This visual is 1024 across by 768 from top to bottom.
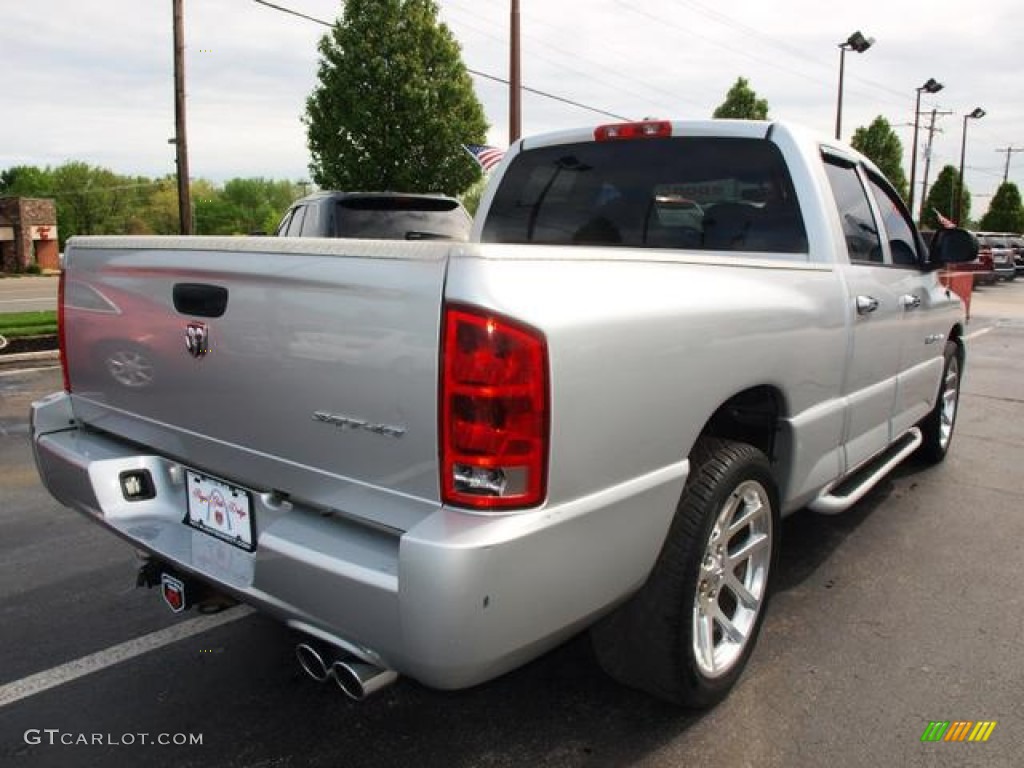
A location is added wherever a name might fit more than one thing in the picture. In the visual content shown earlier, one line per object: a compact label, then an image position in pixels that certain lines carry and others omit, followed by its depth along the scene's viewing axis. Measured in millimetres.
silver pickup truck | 1821
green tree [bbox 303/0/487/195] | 19219
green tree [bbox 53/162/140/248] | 85250
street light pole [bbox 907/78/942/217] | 43750
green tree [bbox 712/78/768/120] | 32656
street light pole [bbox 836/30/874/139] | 31953
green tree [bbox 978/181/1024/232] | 62969
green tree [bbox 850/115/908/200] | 47272
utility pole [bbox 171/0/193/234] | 18719
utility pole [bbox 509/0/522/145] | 17219
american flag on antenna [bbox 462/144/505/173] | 16605
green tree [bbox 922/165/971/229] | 62875
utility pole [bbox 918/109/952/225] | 57188
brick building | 42906
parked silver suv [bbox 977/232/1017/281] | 29078
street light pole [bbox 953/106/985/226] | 55875
